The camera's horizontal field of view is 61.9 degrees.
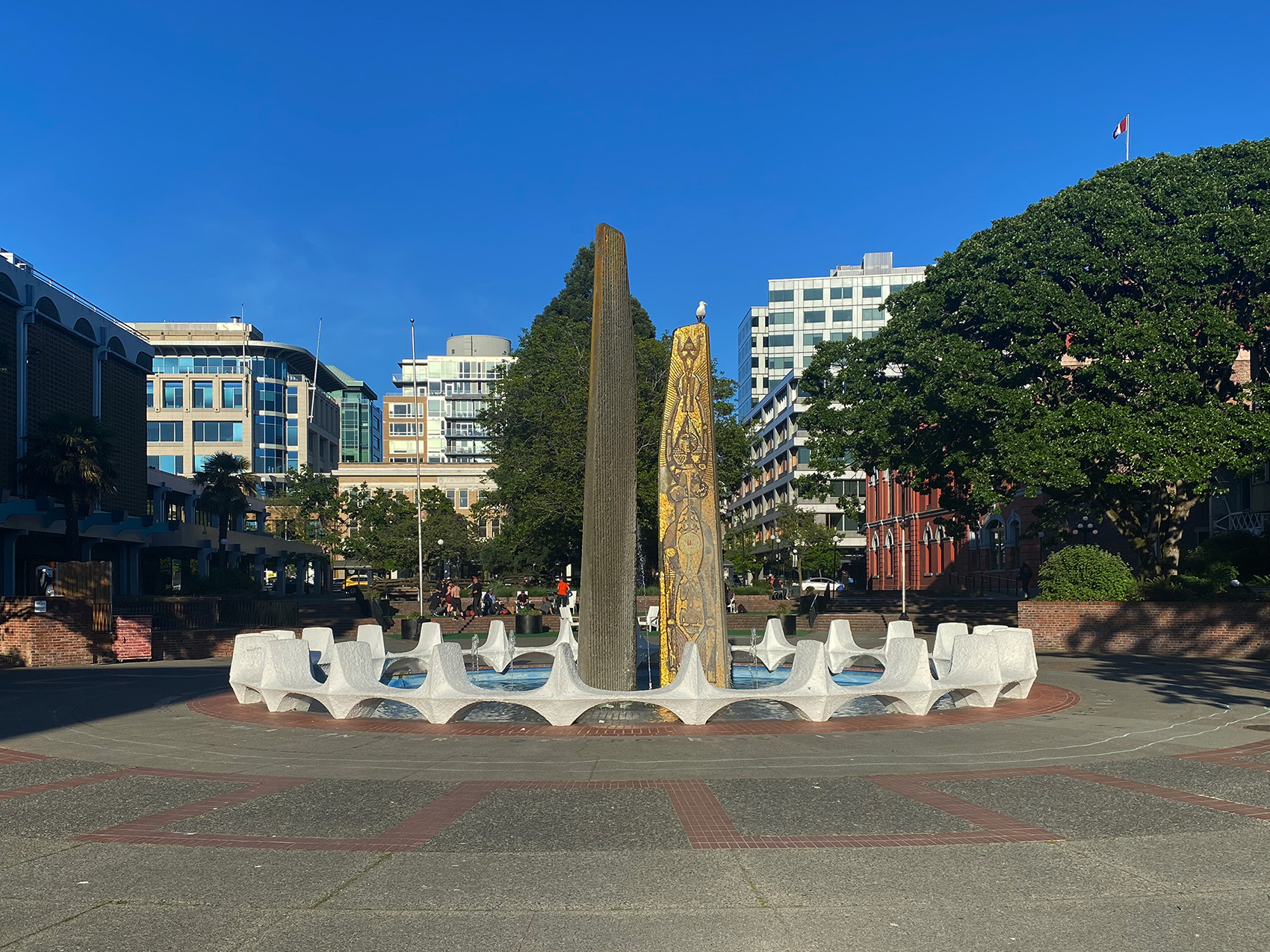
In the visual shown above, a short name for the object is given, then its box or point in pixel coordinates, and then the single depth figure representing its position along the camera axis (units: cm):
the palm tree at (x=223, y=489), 6091
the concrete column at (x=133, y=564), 5347
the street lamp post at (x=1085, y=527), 4226
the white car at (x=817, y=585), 6094
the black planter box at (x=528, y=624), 3309
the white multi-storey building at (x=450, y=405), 15250
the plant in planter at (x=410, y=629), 3038
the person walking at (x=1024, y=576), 4366
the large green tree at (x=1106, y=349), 2355
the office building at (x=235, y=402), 10538
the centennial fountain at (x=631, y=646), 1188
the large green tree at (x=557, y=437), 4188
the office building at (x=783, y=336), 10056
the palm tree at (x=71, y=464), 4025
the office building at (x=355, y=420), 16288
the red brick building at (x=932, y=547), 5672
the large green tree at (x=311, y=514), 8925
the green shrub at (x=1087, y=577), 2444
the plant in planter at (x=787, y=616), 3033
